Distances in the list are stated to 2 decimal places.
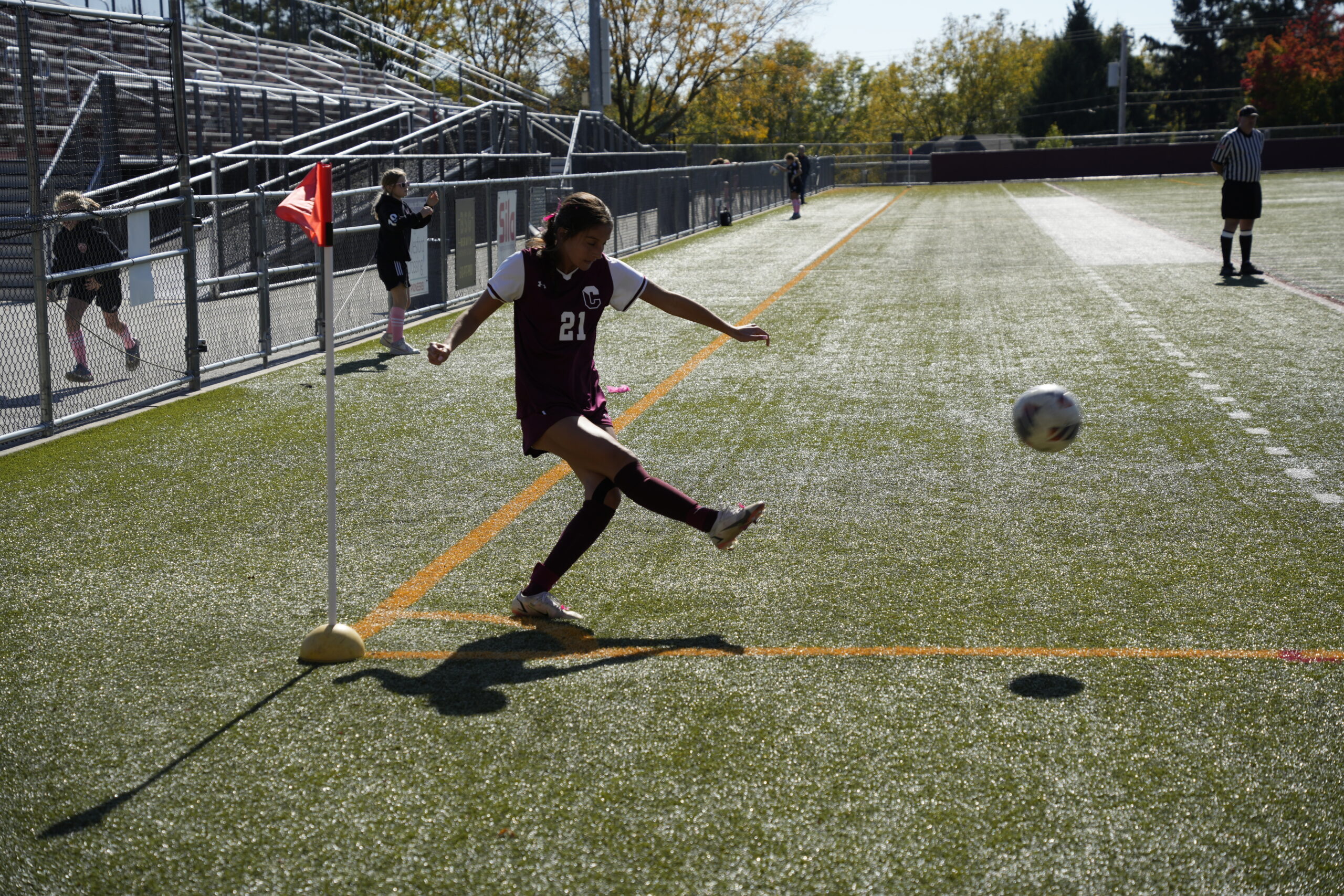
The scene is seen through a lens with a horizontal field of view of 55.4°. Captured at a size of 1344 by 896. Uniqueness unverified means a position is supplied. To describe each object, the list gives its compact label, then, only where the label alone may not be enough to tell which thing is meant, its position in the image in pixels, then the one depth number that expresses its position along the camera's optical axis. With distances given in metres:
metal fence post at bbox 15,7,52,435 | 8.49
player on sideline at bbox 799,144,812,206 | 35.20
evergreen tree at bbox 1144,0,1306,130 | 86.12
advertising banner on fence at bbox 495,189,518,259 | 17.64
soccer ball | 6.11
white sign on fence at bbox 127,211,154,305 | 10.10
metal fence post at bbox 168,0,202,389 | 10.56
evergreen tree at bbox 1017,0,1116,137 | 87.62
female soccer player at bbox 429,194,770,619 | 4.88
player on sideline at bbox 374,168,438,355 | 12.54
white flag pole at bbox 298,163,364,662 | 4.47
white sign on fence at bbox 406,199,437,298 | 15.27
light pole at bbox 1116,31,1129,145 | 72.81
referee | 15.80
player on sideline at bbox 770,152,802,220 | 34.38
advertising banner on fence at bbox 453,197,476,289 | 16.16
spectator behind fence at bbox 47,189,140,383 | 9.85
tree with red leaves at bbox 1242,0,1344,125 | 65.62
